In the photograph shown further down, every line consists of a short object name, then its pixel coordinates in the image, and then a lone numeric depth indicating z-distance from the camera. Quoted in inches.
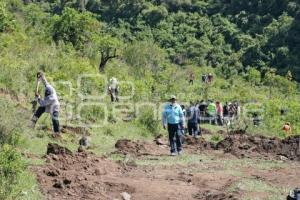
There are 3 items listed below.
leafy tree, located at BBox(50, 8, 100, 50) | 1504.7
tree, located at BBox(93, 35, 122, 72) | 1534.1
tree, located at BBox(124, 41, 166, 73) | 1758.1
